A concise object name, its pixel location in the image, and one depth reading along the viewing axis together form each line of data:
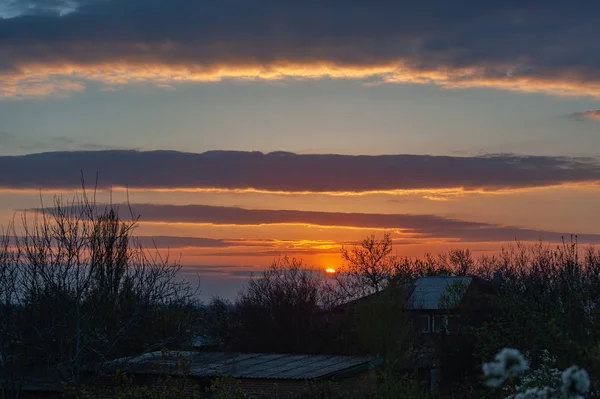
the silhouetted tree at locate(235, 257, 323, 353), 42.56
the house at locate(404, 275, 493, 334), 35.50
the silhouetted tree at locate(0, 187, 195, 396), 21.03
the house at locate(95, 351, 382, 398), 22.16
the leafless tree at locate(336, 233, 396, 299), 59.88
